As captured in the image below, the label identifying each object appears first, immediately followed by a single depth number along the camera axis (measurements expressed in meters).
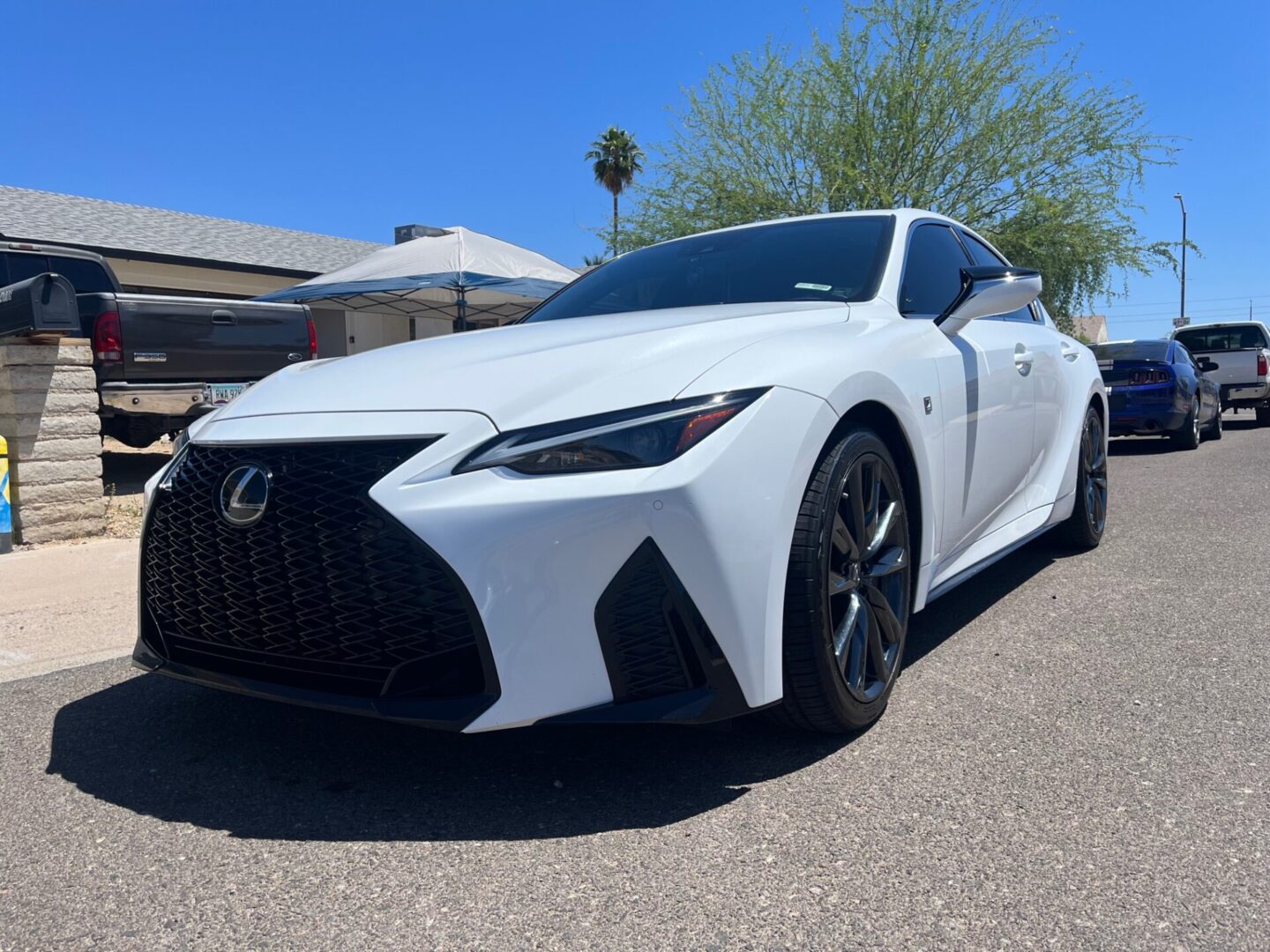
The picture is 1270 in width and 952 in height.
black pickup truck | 8.00
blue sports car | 11.63
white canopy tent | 12.33
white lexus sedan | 2.26
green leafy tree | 15.10
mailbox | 6.45
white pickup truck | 16.22
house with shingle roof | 16.95
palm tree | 44.91
